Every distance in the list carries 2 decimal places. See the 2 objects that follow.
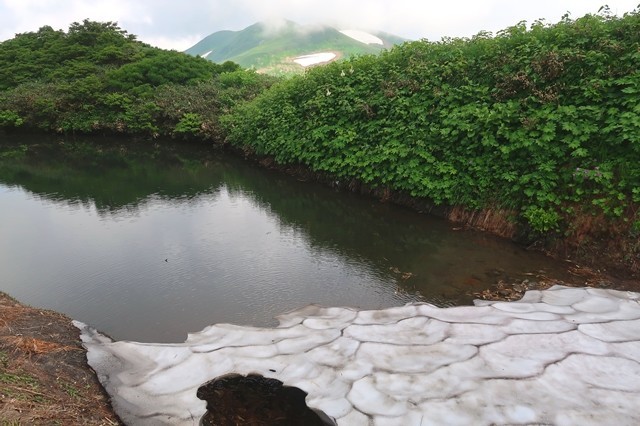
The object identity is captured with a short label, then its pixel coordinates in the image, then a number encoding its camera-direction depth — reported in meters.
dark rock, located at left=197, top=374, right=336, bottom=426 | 4.25
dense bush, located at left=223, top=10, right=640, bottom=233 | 7.44
